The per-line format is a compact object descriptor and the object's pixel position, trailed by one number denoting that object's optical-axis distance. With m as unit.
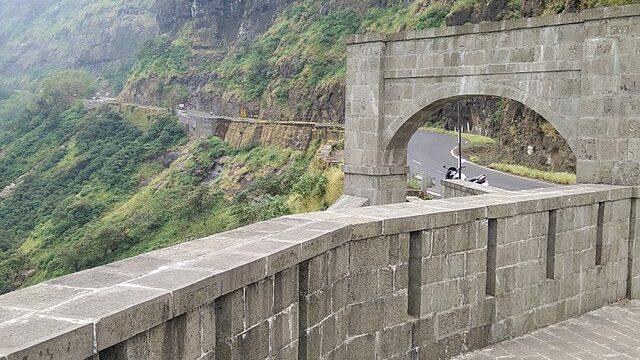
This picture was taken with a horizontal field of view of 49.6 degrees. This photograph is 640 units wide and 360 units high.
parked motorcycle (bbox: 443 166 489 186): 19.05
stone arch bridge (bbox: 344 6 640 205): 9.59
